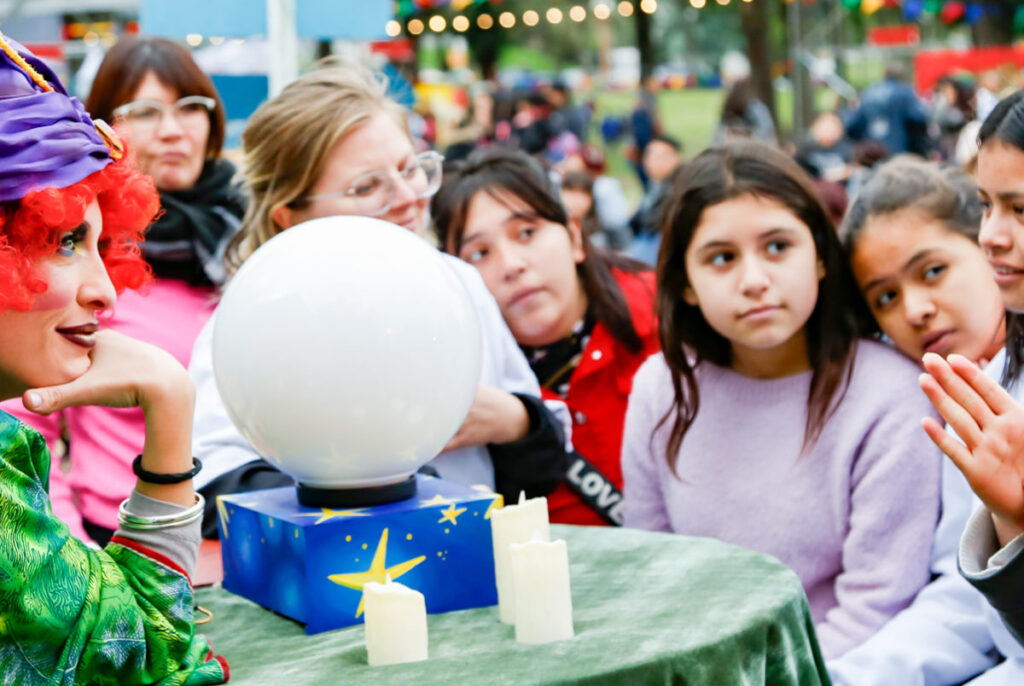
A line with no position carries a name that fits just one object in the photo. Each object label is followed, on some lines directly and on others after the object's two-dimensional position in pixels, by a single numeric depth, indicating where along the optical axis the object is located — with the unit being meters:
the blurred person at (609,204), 8.94
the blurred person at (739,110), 9.41
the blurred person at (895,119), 11.98
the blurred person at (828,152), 7.58
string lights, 18.56
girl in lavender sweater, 2.14
